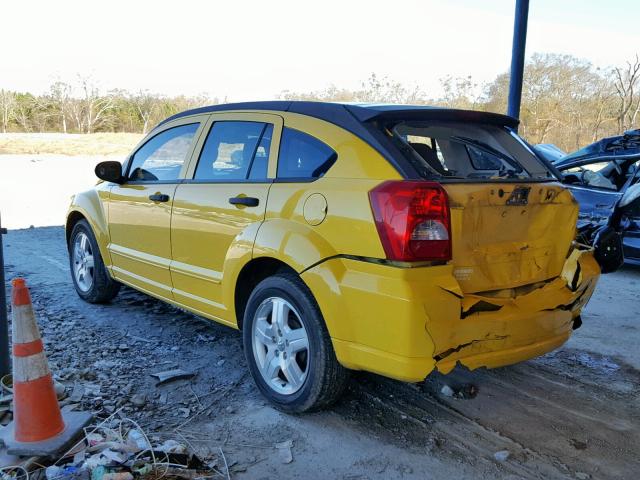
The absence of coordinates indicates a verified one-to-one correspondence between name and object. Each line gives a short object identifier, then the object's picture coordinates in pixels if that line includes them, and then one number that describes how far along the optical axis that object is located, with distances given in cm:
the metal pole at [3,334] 342
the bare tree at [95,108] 4469
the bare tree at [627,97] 2775
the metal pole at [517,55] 820
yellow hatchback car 281
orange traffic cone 290
